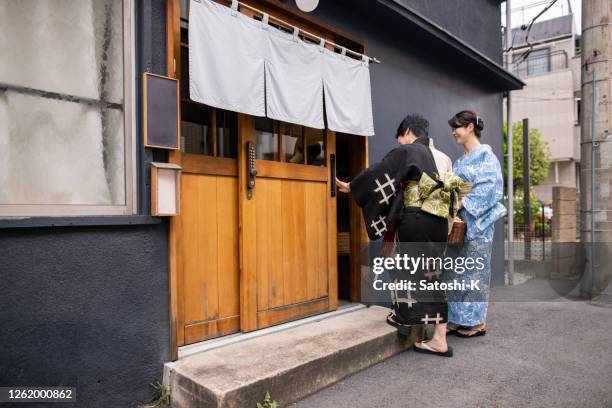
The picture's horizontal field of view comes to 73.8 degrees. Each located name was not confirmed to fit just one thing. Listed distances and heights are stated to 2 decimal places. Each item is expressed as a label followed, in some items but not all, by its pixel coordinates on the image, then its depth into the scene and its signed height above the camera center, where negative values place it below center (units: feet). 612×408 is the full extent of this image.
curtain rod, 11.76 +5.59
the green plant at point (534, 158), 71.46 +7.96
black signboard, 9.38 +2.24
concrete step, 8.44 -3.75
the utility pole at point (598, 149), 20.27 +2.66
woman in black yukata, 11.87 -0.43
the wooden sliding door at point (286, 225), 12.20 -0.65
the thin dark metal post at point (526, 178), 32.42 +1.91
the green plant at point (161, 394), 9.32 -4.34
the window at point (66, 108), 8.13 +2.15
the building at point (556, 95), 84.84 +22.80
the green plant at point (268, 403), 8.68 -4.22
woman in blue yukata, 13.80 -0.31
